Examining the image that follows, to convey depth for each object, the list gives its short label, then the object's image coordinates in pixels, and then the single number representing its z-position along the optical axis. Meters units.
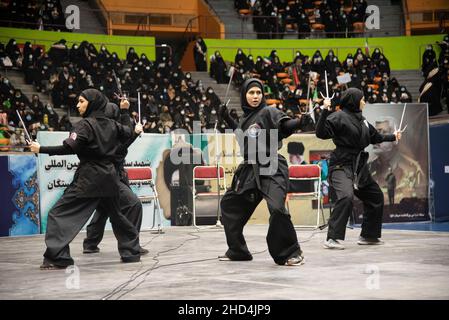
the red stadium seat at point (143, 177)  14.29
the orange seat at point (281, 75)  26.67
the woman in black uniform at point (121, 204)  9.96
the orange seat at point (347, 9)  30.98
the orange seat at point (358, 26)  30.27
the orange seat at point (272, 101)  24.21
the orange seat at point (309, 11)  30.89
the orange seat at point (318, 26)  30.48
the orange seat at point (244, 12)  31.22
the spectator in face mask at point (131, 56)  25.51
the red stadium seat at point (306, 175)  14.65
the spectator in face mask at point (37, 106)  19.94
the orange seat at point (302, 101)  24.40
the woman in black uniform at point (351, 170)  10.44
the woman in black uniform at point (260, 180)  8.51
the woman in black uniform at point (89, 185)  8.55
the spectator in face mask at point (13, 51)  22.83
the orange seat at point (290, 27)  30.16
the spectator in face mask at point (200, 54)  27.86
